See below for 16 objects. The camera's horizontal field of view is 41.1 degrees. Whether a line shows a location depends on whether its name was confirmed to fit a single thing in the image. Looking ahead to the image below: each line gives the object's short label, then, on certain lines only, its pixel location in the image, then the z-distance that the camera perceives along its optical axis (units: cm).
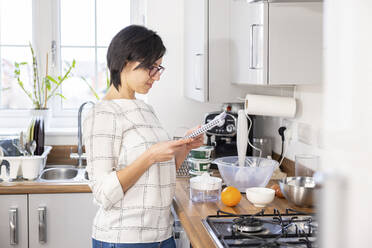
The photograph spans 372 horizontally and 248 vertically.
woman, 162
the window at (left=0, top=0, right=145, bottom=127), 345
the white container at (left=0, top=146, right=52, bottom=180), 272
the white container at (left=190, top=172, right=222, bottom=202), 204
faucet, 312
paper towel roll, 239
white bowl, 194
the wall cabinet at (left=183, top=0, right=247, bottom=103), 256
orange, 194
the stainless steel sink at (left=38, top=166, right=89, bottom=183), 304
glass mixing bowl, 214
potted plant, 323
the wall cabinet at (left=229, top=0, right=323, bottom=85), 196
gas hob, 144
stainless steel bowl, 188
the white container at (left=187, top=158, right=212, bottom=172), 248
